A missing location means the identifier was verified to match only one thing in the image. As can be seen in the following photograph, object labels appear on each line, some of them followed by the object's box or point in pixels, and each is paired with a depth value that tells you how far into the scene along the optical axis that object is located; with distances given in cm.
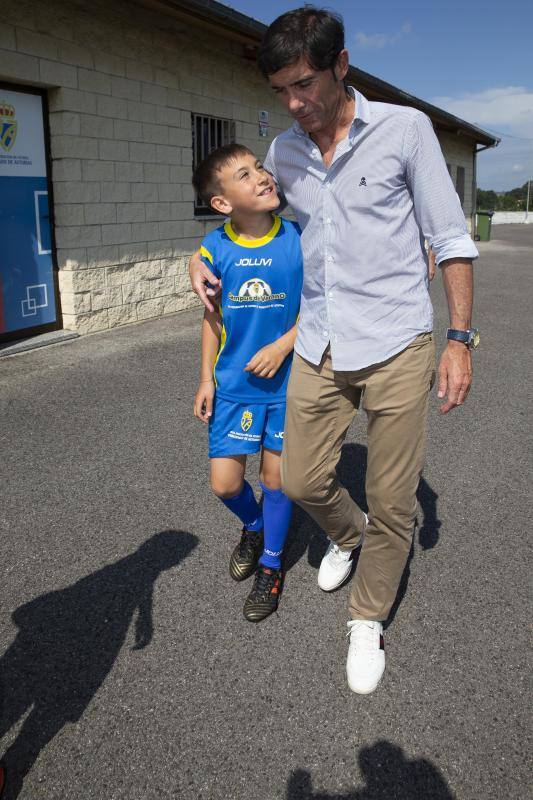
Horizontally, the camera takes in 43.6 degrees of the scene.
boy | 257
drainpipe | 2539
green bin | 2622
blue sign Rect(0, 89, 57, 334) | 706
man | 220
